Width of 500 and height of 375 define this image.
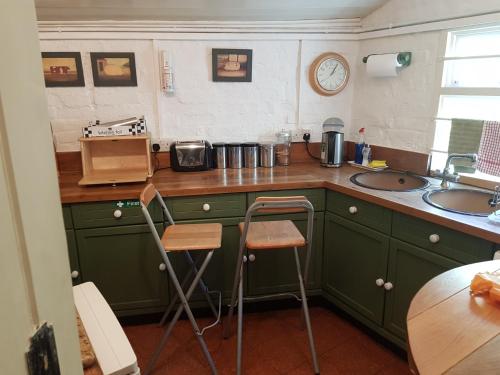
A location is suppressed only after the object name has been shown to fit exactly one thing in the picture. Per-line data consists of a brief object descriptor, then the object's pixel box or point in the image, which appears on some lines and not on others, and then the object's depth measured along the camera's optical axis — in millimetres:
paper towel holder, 2297
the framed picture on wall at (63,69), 2367
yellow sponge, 2508
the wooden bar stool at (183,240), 1792
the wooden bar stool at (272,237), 1678
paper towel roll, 2346
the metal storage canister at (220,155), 2578
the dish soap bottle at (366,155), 2617
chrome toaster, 2477
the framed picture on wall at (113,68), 2418
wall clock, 2660
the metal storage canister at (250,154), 2604
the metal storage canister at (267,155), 2613
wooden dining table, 742
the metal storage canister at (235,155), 2584
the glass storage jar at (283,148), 2674
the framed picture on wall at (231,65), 2557
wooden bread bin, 2318
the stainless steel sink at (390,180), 2285
